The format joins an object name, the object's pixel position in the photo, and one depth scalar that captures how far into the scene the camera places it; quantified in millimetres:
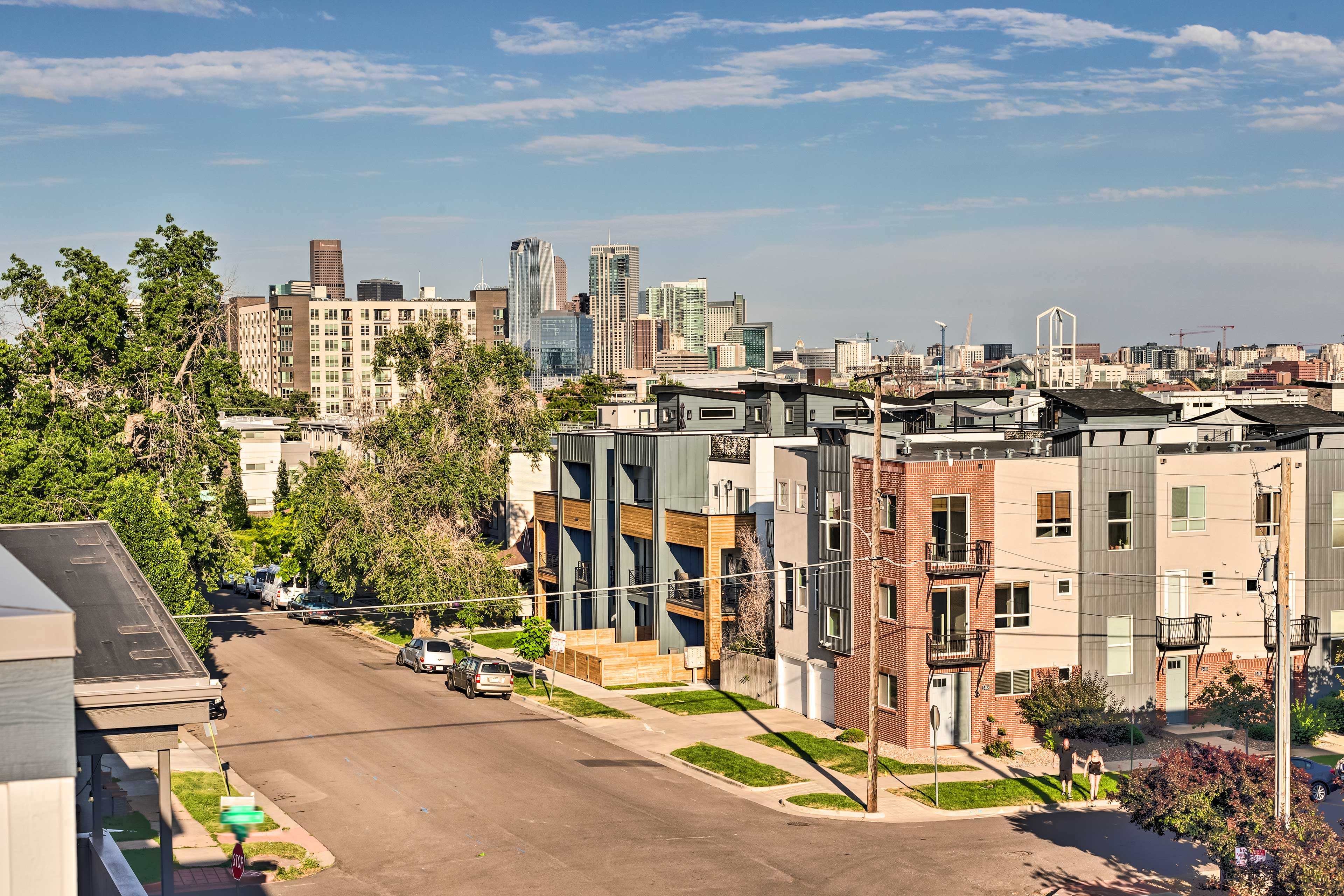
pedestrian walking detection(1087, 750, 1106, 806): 33562
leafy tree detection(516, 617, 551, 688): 52156
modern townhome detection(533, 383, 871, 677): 50469
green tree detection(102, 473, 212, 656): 45188
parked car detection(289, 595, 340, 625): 65088
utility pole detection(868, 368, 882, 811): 32594
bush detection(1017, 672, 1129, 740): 38656
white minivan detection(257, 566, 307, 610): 69812
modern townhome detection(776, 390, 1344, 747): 39156
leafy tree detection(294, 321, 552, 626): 57156
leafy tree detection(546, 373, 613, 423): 121812
